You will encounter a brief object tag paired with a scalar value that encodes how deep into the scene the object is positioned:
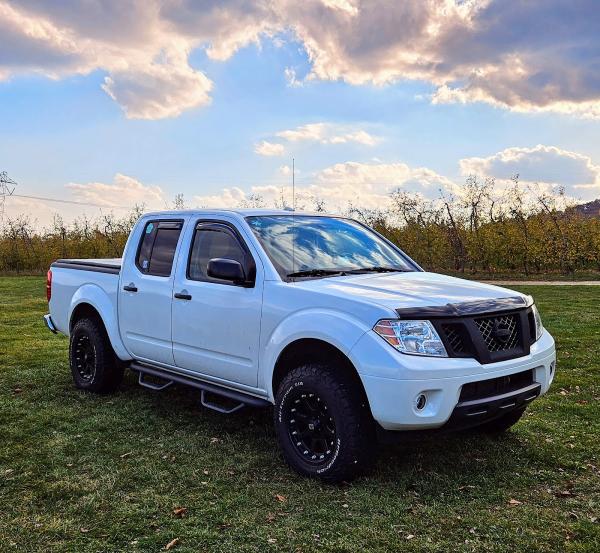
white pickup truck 3.74
